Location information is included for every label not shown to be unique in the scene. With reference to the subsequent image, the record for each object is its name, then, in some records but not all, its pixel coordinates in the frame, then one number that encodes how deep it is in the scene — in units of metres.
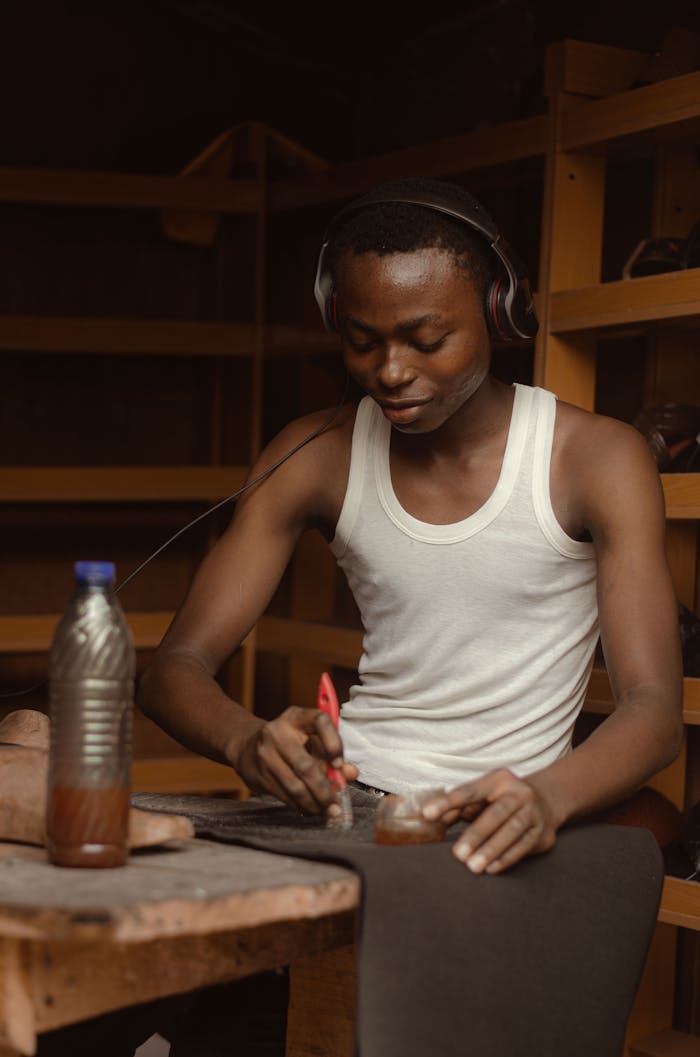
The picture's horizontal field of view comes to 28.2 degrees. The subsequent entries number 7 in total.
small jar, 1.38
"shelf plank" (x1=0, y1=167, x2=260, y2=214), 3.62
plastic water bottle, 1.23
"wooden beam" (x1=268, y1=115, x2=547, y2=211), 2.88
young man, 1.81
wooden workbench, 1.09
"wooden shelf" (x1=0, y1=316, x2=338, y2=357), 3.62
